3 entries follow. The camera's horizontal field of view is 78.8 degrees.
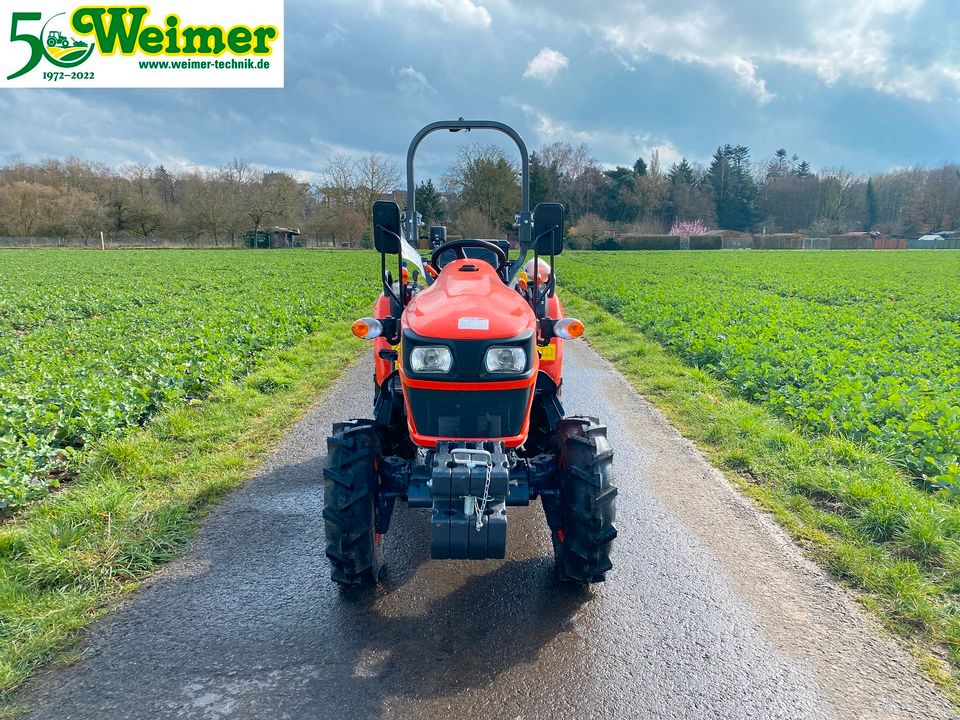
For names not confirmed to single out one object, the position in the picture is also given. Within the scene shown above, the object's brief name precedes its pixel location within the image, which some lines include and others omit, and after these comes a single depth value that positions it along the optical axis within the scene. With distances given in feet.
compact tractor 8.23
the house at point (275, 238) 194.90
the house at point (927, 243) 224.12
